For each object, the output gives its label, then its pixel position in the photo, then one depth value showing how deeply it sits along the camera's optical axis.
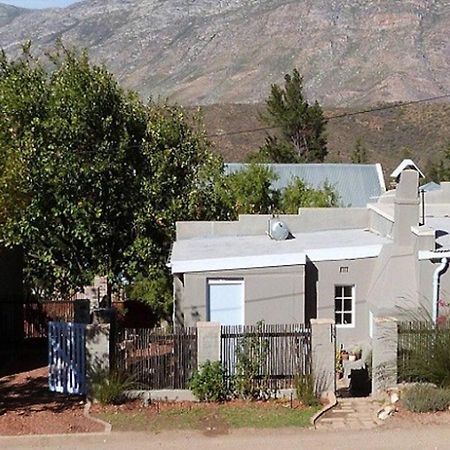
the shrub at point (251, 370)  13.77
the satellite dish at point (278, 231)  19.47
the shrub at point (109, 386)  13.60
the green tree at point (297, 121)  49.62
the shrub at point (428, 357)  13.44
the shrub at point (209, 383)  13.62
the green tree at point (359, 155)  59.75
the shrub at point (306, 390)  13.48
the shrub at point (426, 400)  12.85
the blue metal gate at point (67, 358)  14.10
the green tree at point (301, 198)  28.19
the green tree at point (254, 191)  27.81
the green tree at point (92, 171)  19.09
